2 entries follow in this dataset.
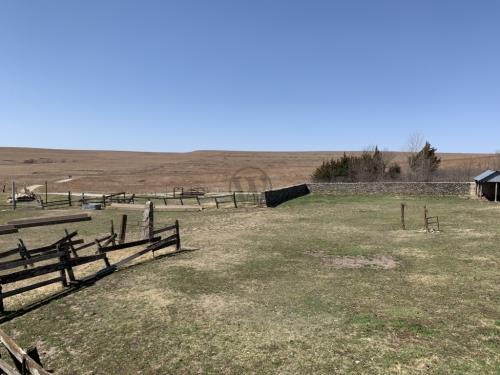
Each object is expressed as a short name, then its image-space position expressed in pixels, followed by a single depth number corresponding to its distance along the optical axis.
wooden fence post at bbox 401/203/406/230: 18.09
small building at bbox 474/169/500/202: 28.22
